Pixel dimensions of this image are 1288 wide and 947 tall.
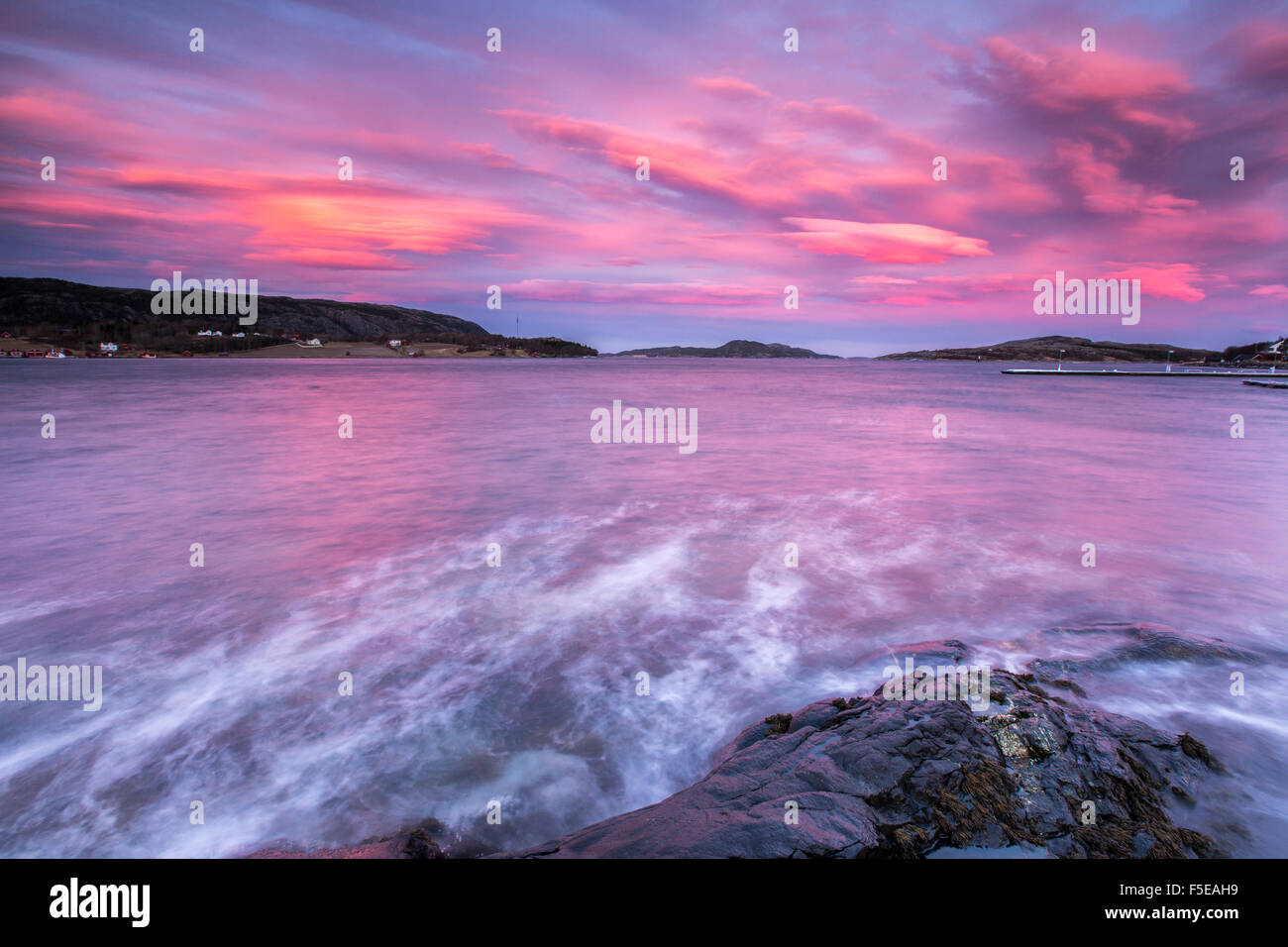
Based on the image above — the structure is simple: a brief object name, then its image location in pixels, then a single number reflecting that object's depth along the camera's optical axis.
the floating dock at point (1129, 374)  90.19
